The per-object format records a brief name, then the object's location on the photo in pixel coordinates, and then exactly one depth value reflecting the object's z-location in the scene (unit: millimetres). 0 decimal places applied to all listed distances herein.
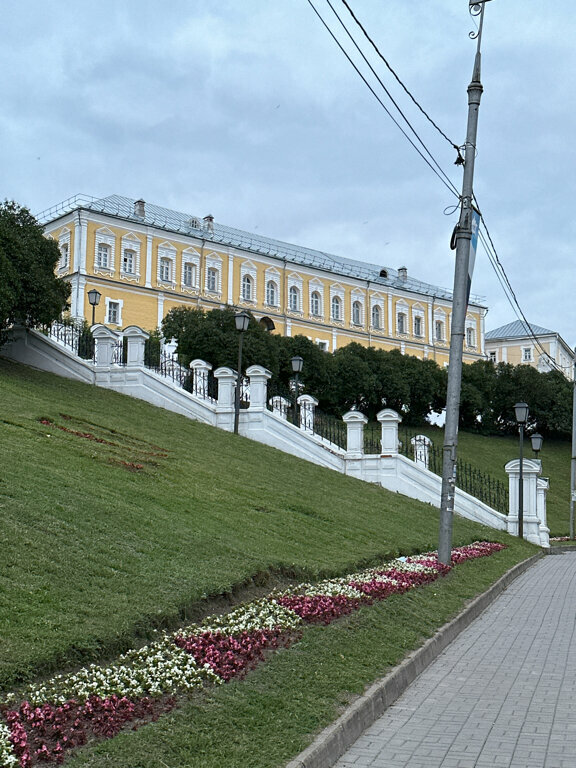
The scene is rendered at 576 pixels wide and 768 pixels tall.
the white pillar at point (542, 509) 23938
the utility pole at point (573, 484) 30803
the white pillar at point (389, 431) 23828
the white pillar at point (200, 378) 26688
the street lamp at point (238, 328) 23875
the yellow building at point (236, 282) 57844
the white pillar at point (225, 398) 25078
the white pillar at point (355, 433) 24406
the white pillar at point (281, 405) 26581
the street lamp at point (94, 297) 31762
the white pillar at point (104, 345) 26875
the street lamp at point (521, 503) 23047
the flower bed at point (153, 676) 4672
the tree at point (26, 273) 24453
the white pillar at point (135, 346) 26297
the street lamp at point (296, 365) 25797
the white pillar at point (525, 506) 23594
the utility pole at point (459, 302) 13539
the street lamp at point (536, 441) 30381
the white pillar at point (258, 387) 24706
